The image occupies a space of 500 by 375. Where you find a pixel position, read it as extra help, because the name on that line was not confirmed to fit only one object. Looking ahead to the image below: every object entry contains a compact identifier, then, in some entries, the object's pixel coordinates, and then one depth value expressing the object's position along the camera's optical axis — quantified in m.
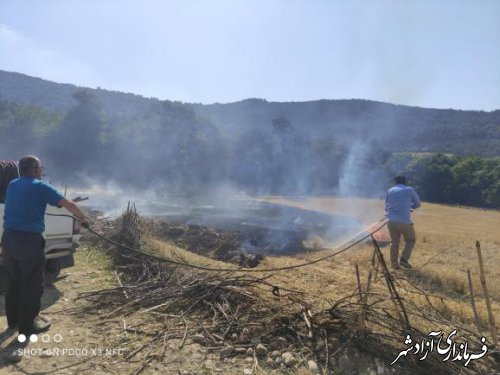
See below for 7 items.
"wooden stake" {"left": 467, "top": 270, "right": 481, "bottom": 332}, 3.63
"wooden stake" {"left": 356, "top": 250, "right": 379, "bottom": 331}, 3.62
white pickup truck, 5.45
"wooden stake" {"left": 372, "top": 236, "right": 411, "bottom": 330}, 3.60
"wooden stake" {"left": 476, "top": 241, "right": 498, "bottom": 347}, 3.50
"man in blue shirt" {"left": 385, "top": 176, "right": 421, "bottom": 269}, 7.27
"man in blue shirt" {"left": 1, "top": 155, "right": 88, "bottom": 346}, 3.74
